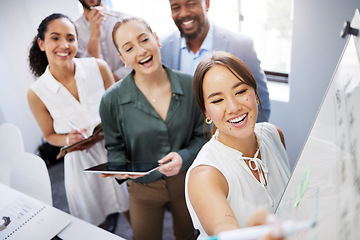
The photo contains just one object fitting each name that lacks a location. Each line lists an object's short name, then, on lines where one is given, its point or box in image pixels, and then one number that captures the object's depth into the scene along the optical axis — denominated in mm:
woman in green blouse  1083
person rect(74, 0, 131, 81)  1172
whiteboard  545
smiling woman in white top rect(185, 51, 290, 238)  819
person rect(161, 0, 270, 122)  950
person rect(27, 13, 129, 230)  1209
